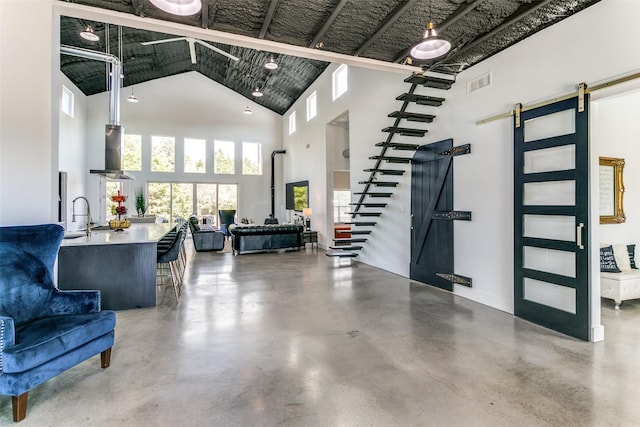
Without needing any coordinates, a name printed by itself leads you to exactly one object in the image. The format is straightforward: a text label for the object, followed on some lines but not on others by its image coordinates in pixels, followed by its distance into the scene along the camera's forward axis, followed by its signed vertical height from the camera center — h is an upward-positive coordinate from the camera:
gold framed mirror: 4.56 +0.30
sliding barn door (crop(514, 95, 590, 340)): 3.17 -0.04
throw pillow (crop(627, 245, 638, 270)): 4.55 -0.59
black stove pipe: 13.69 +1.53
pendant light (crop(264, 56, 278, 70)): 7.07 +3.34
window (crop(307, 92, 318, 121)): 10.55 +3.66
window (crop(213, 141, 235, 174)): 13.02 +2.39
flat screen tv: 11.40 +0.73
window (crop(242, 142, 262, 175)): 13.46 +2.41
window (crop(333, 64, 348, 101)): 8.52 +3.65
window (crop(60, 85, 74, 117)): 9.22 +3.41
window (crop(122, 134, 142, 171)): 11.74 +2.34
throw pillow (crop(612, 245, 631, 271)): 4.32 -0.60
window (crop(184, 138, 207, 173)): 12.62 +2.37
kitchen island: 3.81 -0.64
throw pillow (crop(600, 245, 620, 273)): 4.26 -0.64
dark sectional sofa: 8.66 -0.61
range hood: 6.36 +1.43
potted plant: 11.28 +0.45
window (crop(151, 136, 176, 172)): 12.17 +2.37
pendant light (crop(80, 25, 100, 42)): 5.46 +3.12
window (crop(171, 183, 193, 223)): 12.45 +0.60
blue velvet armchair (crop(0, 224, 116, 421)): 1.97 -0.77
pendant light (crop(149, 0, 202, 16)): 2.46 +1.62
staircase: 4.74 +0.87
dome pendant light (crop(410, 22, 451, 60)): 2.73 +1.53
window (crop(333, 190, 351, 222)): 11.31 +0.34
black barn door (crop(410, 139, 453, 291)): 4.96 +0.02
